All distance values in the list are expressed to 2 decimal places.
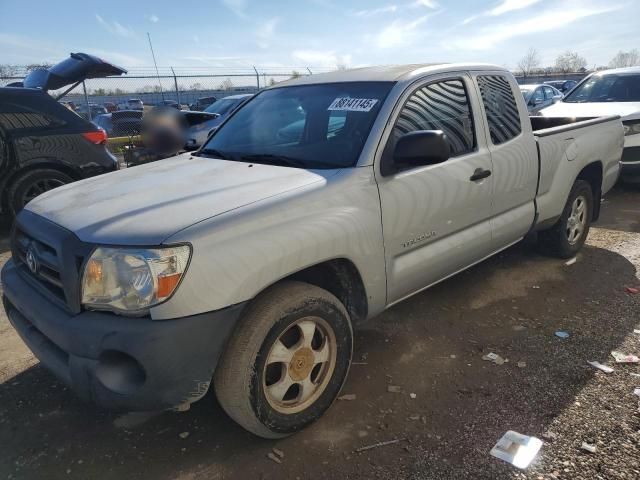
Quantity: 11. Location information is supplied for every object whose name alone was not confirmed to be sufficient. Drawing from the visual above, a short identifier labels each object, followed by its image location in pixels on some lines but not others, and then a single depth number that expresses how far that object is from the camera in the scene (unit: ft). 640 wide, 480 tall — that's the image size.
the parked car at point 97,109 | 74.98
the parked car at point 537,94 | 44.34
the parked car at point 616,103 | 22.04
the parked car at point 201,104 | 68.22
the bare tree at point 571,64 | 245.32
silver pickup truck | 6.45
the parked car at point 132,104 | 83.53
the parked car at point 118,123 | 43.86
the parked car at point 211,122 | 31.58
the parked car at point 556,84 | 81.99
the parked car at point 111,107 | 82.07
